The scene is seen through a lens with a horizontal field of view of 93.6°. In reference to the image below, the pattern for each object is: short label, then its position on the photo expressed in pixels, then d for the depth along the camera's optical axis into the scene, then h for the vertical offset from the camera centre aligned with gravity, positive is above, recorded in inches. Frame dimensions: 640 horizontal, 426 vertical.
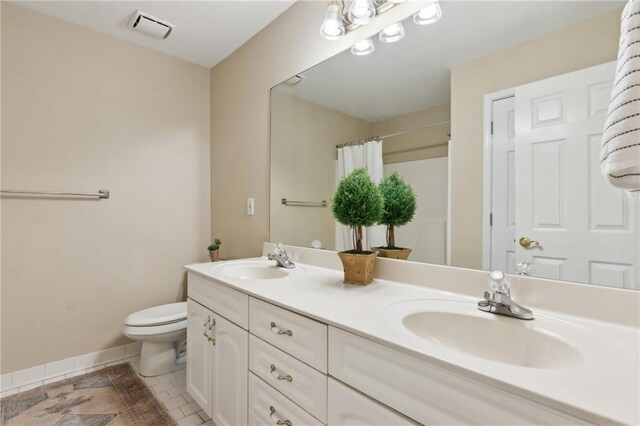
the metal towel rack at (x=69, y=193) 69.2 +5.1
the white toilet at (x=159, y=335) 71.4 -29.1
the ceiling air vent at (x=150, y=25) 73.6 +48.4
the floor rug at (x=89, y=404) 59.1 -40.6
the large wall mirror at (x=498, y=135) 32.7 +11.4
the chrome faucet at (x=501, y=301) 32.5 -9.5
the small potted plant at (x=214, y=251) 86.6 -10.5
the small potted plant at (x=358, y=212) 46.8 +0.5
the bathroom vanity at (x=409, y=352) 20.7 -12.4
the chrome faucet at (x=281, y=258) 62.6 -9.1
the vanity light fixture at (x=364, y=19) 47.2 +35.7
